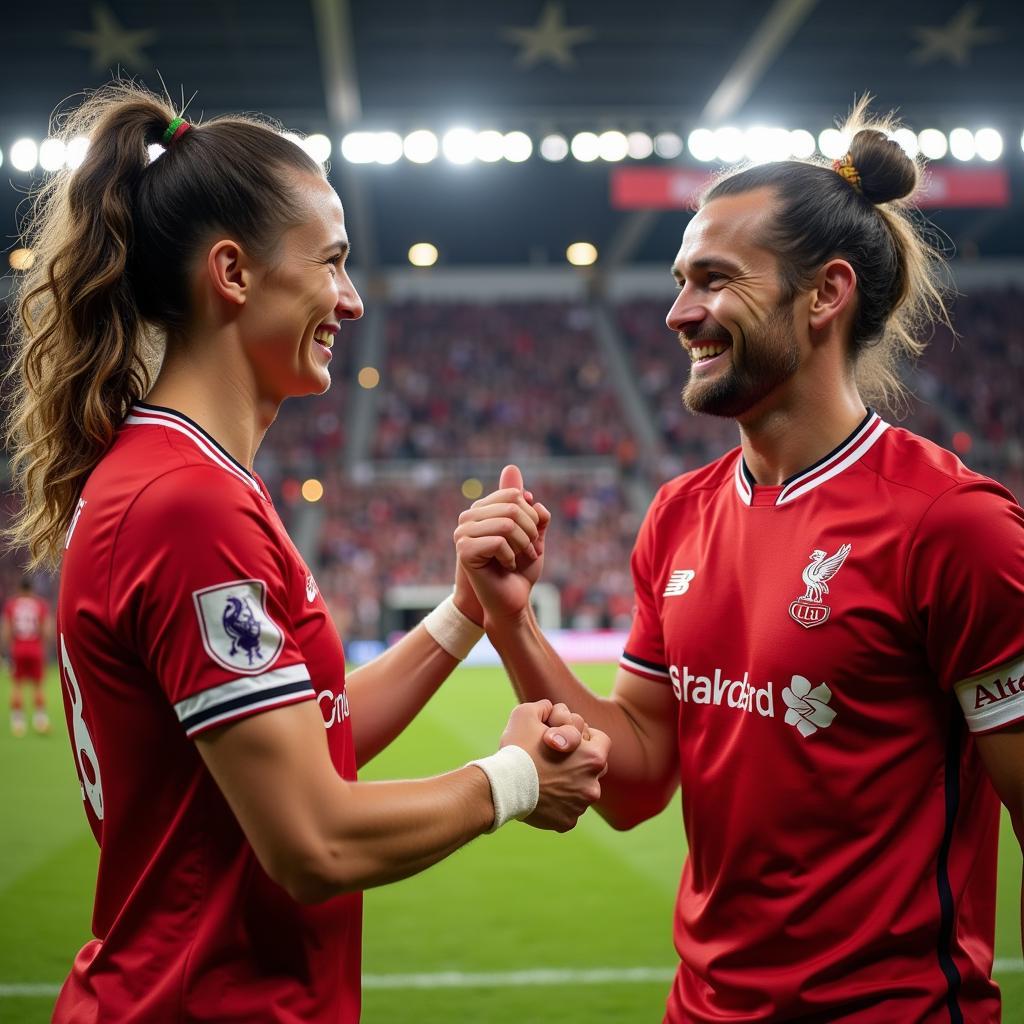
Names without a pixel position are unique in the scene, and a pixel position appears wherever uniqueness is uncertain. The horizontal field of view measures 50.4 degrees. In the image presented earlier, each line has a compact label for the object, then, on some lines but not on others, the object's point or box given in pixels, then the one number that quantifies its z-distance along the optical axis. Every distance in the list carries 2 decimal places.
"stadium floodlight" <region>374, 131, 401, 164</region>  25.48
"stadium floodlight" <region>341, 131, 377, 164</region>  25.48
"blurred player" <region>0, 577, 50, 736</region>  13.02
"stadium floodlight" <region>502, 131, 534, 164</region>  25.77
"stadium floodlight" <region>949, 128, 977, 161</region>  25.94
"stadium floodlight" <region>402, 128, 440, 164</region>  25.50
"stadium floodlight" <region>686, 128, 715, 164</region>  25.45
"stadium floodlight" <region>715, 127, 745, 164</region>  25.39
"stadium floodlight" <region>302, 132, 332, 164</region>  25.33
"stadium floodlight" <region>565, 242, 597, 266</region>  34.00
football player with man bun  2.17
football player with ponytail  1.71
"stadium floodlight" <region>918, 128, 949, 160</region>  25.62
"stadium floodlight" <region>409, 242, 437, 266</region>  33.31
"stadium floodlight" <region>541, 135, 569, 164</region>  25.75
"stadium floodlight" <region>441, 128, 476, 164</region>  25.50
